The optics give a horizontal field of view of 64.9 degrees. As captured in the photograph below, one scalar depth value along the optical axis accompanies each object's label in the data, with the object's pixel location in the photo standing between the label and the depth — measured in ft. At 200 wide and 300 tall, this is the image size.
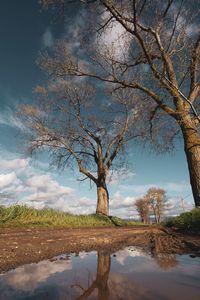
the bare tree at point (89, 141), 38.36
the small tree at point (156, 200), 127.15
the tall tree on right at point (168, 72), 20.07
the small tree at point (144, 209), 129.99
